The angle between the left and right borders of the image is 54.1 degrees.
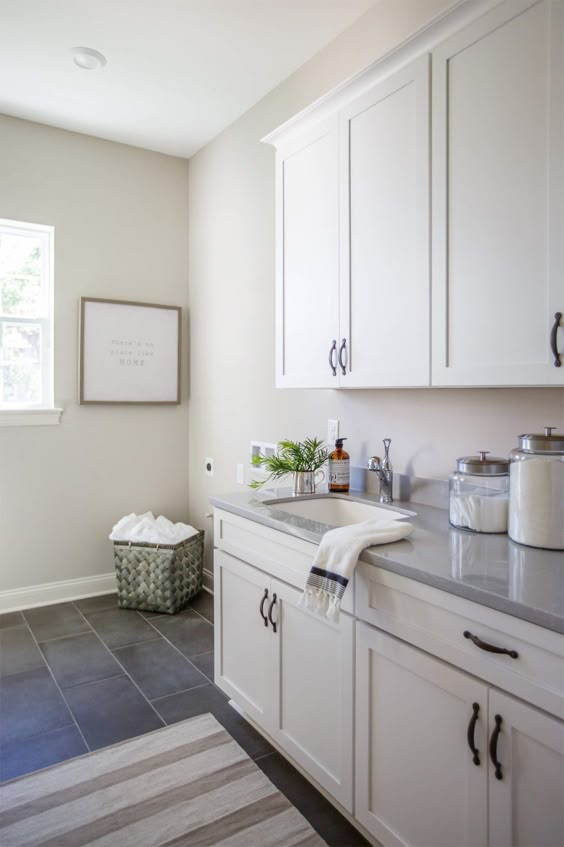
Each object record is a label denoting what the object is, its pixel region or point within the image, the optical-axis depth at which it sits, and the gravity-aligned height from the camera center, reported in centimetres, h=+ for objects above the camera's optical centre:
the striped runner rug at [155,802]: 160 -121
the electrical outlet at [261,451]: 296 -18
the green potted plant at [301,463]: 223 -19
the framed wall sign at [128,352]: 347 +42
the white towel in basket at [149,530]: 326 -69
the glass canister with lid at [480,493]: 155 -22
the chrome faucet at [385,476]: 206 -22
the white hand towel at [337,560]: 144 -38
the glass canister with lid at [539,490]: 135 -18
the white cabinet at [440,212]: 135 +62
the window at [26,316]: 331 +61
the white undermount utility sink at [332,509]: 208 -35
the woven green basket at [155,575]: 317 -93
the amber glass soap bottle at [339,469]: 223 -21
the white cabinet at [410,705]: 106 -70
